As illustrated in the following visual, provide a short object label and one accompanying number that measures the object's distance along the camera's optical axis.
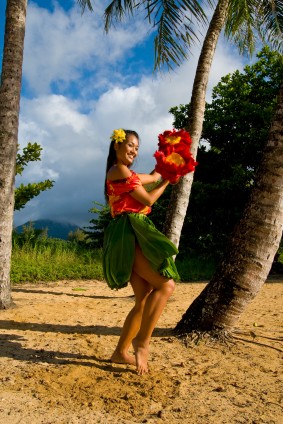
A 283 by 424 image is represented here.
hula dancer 3.15
